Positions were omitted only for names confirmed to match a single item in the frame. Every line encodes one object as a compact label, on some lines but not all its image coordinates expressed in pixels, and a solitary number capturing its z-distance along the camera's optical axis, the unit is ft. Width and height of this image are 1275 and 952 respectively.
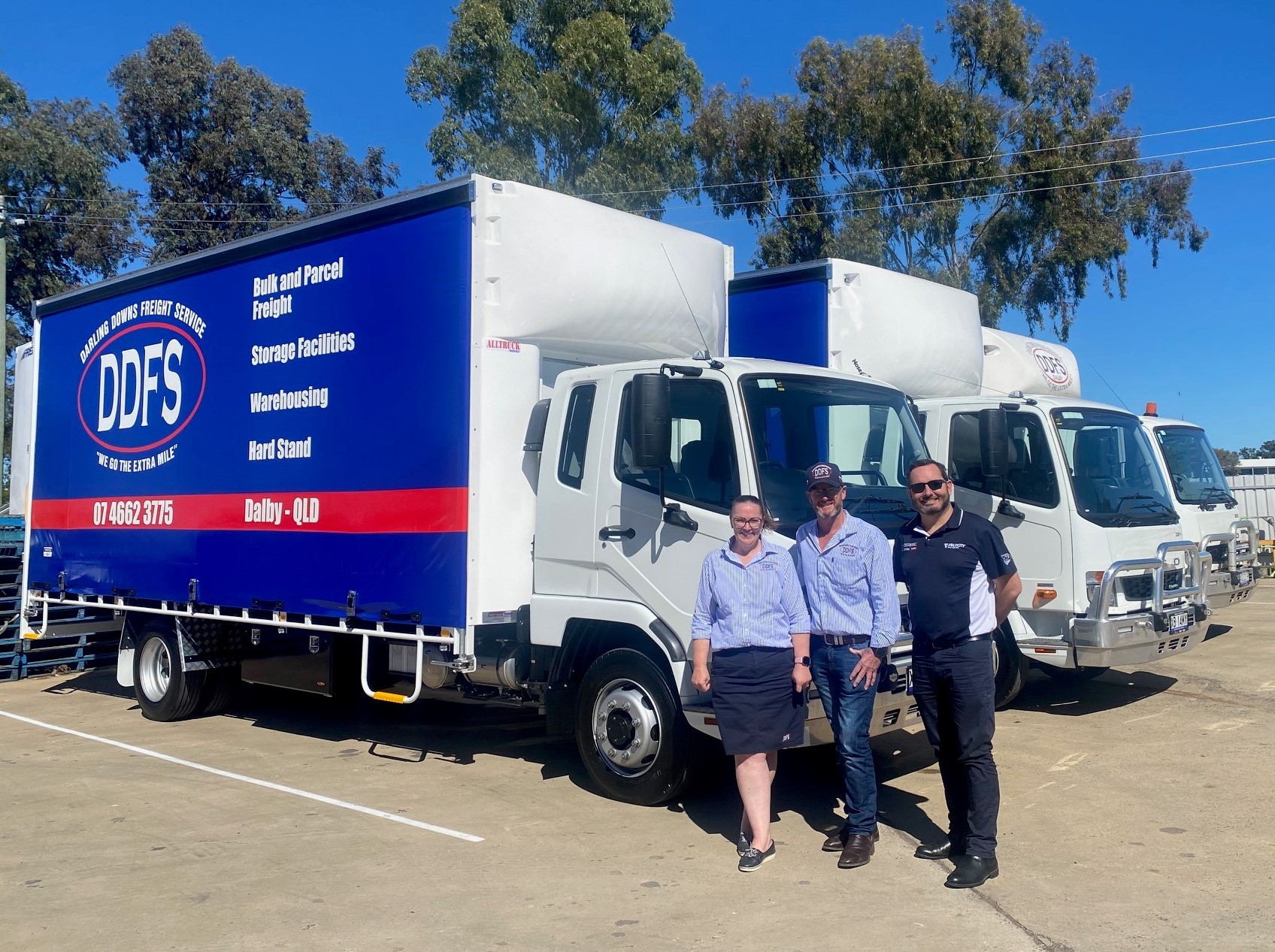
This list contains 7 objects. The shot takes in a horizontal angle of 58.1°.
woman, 17.74
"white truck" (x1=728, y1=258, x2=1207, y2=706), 28.22
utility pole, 60.18
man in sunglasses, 17.06
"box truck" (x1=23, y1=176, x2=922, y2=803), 20.57
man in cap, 17.74
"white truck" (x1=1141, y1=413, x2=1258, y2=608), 36.65
